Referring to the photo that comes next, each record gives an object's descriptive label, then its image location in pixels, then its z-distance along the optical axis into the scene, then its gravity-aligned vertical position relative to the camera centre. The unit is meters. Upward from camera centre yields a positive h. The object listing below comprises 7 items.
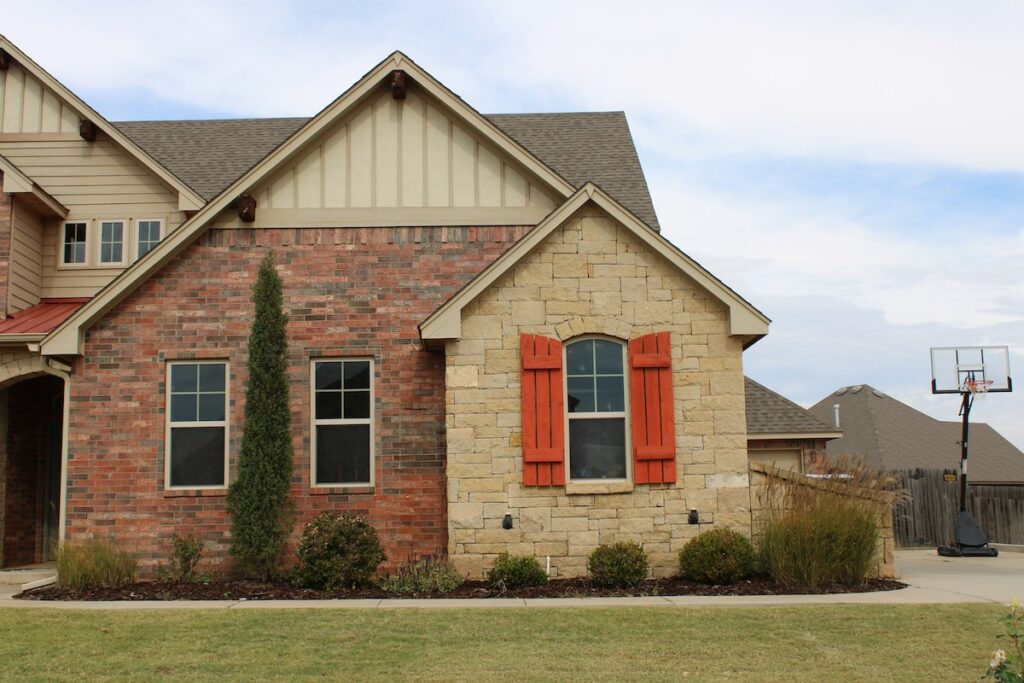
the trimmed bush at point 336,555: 12.85 -1.06
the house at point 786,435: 19.06 +0.54
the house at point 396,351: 13.26 +1.63
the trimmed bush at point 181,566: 13.65 -1.23
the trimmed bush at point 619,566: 12.60 -1.21
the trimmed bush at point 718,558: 12.64 -1.14
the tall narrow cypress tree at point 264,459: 13.54 +0.16
